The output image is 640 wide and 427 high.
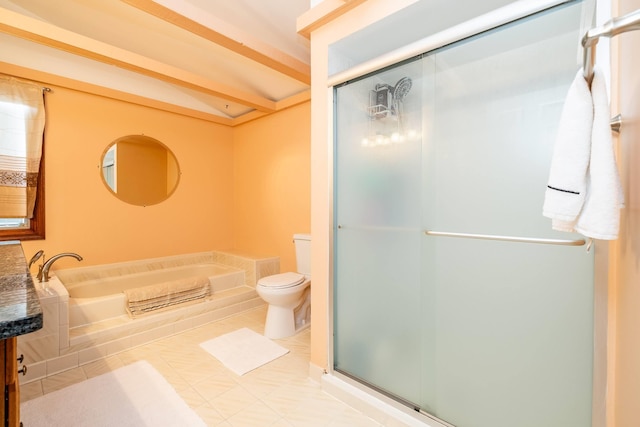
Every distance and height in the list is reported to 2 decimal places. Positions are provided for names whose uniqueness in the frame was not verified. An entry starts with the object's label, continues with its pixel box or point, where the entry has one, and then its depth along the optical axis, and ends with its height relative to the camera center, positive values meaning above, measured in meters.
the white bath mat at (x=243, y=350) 2.08 -1.12
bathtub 2.34 -0.77
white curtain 2.48 +0.59
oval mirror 3.10 +0.45
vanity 0.53 -0.21
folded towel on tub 2.49 -0.80
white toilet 2.44 -0.85
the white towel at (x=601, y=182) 0.72 +0.07
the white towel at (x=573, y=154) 0.76 +0.14
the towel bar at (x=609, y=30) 0.54 +0.36
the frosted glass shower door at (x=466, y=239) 1.14 -0.15
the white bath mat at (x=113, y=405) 1.55 -1.14
